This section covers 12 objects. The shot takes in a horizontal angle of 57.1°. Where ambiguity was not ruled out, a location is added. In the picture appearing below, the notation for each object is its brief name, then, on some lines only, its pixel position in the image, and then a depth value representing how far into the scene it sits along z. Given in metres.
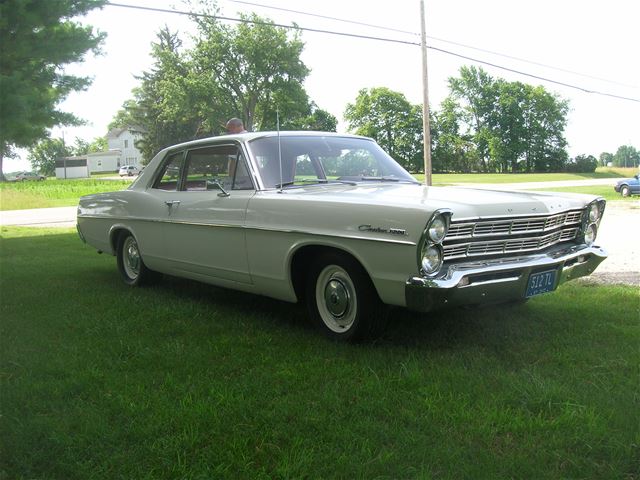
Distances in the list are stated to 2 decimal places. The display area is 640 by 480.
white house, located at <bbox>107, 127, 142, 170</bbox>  86.81
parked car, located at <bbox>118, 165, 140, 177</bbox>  59.86
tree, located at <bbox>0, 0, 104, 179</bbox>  7.00
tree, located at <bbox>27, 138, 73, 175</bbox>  63.16
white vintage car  3.43
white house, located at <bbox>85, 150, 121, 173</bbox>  85.82
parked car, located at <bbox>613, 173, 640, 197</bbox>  21.94
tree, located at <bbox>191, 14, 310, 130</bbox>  40.16
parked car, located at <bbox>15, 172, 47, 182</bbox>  65.38
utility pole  19.56
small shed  65.19
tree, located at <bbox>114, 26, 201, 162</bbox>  45.28
